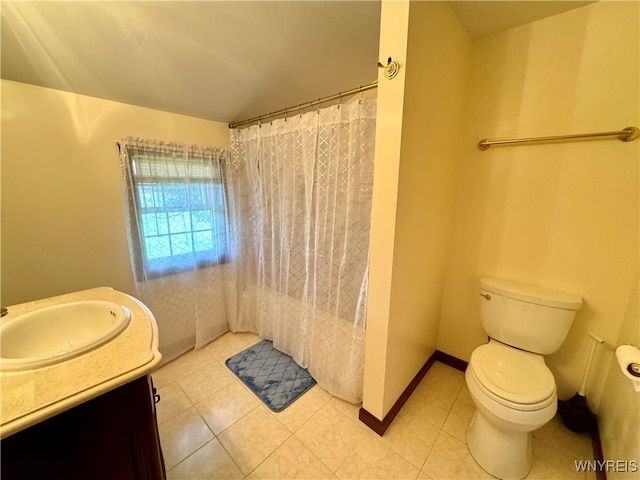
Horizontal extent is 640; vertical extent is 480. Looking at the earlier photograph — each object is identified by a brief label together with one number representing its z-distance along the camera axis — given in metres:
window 1.69
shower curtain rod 1.21
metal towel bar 1.15
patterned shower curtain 1.37
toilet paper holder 0.90
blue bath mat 1.62
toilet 1.08
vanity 0.60
